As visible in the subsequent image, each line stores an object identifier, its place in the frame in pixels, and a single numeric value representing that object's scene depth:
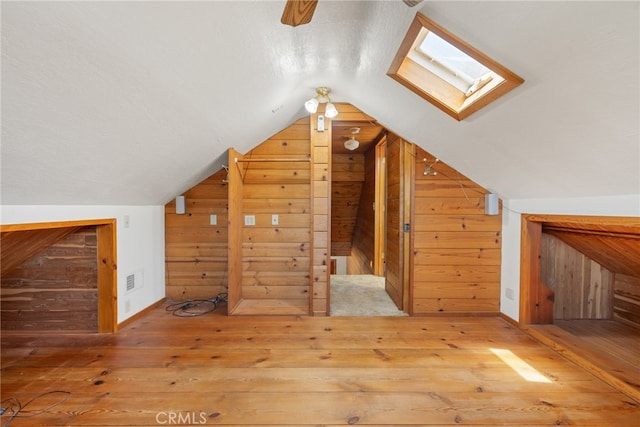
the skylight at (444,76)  1.44
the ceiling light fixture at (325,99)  2.06
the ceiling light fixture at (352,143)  3.36
